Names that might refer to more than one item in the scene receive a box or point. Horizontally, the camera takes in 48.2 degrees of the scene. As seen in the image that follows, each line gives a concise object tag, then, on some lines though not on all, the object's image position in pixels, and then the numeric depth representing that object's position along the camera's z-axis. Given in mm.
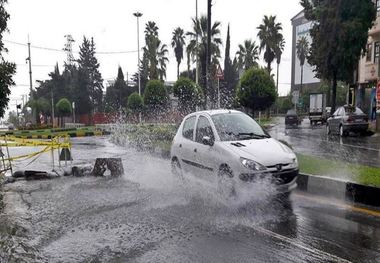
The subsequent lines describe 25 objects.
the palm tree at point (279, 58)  74938
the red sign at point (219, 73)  17500
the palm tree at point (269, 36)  58578
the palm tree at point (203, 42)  48000
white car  6891
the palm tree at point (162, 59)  78062
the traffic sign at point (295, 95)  50794
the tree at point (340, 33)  29312
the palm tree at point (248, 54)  73125
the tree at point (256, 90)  30141
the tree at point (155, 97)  38312
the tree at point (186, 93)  26266
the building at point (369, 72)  33406
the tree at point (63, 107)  56031
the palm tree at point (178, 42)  75312
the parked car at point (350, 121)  22125
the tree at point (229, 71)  76425
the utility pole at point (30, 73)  47494
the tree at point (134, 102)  47850
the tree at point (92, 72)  78250
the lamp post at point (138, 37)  47094
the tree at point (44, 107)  72538
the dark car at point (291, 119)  37719
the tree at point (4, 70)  8070
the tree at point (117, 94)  74812
